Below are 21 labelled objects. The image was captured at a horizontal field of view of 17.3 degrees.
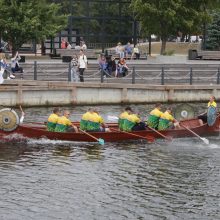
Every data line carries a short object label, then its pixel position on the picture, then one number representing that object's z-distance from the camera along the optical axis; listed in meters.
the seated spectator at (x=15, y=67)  41.19
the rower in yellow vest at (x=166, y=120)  30.73
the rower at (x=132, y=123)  30.17
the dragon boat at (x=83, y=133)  28.75
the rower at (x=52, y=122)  29.39
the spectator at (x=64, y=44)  53.84
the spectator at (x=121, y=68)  42.59
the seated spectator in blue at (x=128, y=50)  52.03
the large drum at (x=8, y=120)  28.56
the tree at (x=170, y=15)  52.06
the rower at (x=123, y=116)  30.22
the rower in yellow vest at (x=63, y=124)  29.36
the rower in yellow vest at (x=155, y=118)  30.91
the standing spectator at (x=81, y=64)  40.91
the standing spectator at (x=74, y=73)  40.75
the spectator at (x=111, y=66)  43.38
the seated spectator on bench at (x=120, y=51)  47.50
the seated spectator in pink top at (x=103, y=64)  42.19
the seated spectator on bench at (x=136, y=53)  51.25
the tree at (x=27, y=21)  47.44
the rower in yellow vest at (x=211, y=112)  31.94
